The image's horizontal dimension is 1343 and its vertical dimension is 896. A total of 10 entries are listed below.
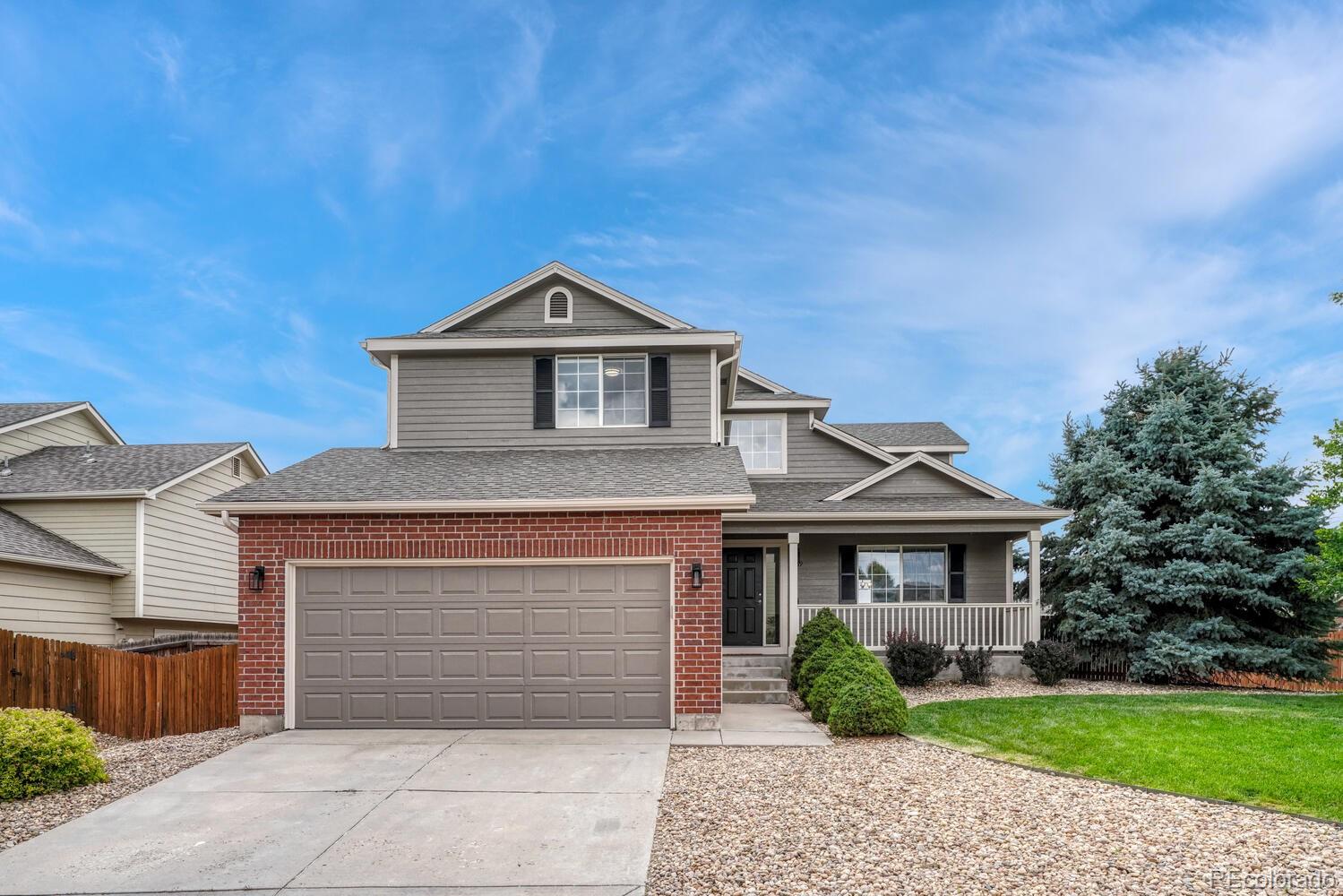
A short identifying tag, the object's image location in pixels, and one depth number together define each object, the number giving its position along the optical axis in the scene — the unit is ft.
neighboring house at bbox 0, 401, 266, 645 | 52.85
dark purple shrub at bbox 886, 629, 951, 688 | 52.44
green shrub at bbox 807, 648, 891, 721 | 38.58
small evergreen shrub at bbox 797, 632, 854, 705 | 43.39
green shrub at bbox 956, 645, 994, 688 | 53.78
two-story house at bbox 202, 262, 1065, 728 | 37.22
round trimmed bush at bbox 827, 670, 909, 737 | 35.65
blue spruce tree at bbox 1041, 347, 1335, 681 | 57.77
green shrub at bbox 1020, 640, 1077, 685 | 53.67
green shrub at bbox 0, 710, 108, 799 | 27.32
